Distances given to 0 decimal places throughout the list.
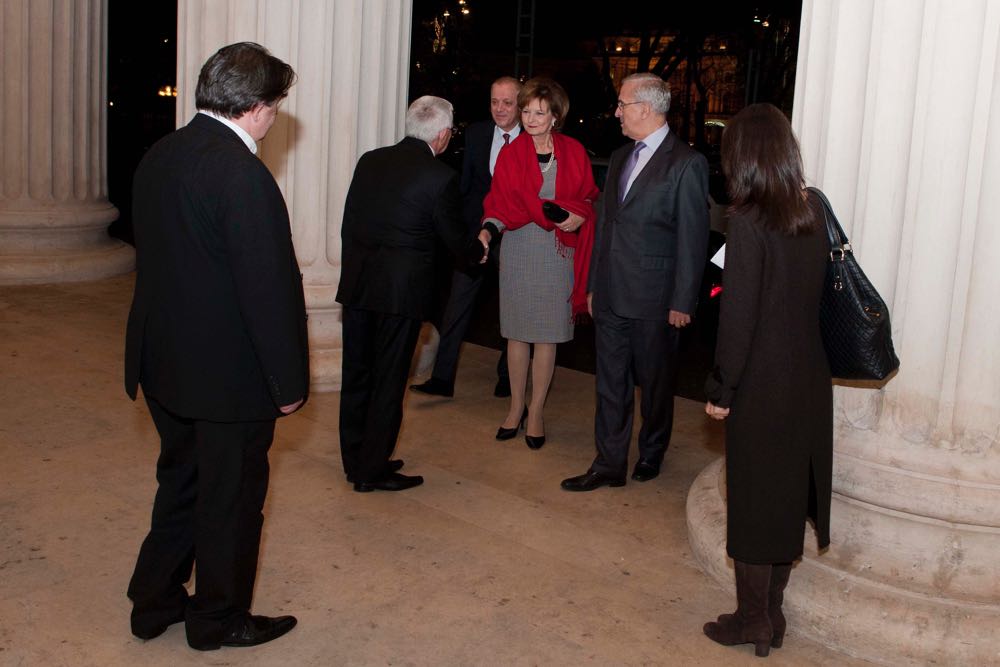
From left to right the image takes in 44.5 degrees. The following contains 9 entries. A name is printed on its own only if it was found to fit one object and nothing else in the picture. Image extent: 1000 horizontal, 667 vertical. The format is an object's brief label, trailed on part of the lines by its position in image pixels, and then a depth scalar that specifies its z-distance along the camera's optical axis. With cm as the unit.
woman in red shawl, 606
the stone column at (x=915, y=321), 393
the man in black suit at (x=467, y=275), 720
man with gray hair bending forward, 535
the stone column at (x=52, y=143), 1062
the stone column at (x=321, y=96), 717
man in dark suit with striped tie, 551
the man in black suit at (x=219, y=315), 357
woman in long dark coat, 377
